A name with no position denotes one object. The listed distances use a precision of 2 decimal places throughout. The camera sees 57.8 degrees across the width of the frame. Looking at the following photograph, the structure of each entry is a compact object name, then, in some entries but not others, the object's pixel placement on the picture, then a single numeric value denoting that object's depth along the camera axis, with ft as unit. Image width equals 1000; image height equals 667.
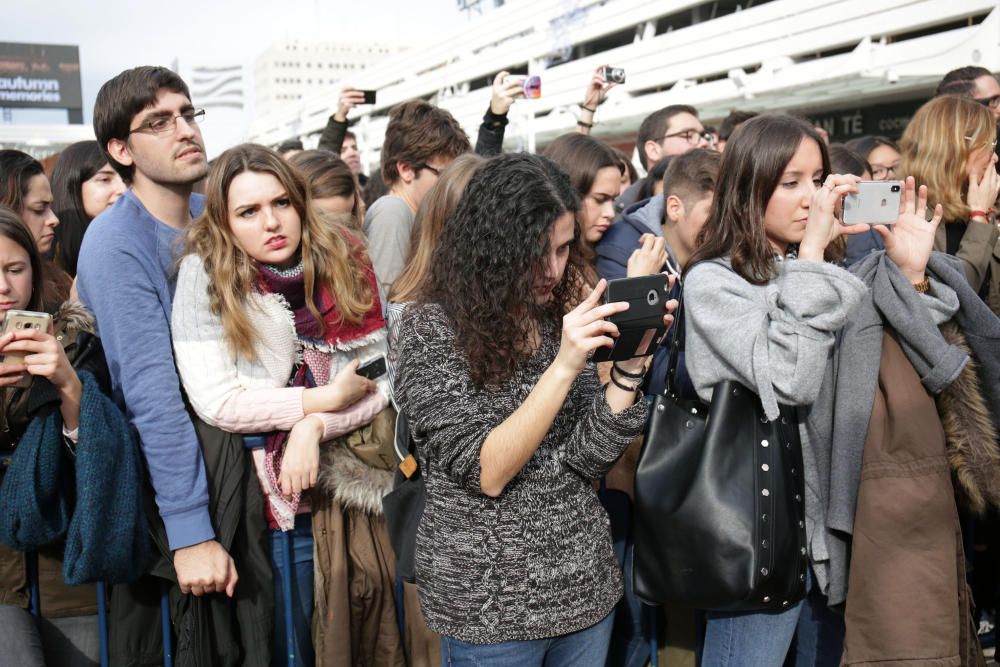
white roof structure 87.20
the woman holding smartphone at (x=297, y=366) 9.34
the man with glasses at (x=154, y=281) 9.00
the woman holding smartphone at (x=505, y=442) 7.47
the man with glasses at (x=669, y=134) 20.85
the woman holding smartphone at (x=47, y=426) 8.65
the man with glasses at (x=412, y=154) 14.29
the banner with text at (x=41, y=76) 230.68
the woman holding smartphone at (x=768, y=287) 8.12
